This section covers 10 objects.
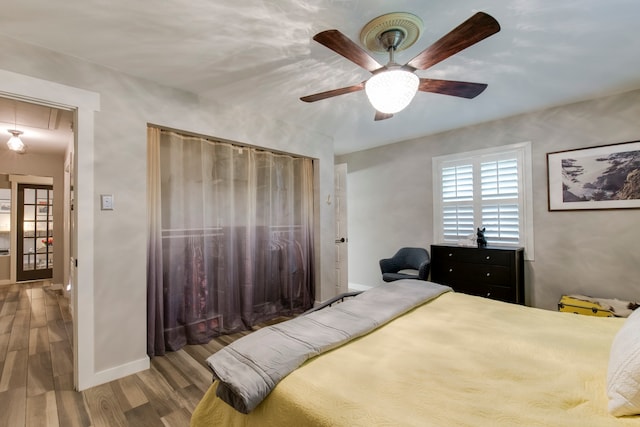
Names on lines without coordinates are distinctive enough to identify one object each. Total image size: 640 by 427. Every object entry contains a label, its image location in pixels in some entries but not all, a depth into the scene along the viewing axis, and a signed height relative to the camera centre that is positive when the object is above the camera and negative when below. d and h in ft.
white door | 14.10 -0.37
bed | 2.91 -2.02
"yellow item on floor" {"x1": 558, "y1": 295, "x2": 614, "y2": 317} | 8.57 -2.85
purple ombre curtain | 8.94 -0.72
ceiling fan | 4.48 +2.84
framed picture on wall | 9.00 +1.24
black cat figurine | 11.09 -0.93
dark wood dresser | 9.93 -2.01
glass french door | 18.44 -0.76
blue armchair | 12.74 -2.18
